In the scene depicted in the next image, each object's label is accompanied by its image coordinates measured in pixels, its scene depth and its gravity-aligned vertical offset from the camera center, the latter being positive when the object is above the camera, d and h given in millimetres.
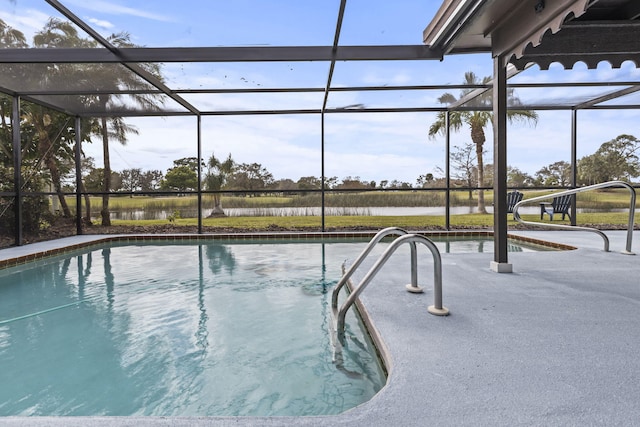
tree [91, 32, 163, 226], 5203 +2040
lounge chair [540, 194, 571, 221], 10289 +111
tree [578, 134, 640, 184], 13688 +1721
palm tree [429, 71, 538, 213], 12676 +3003
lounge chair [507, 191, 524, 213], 10933 +332
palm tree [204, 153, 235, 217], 11391 +1078
